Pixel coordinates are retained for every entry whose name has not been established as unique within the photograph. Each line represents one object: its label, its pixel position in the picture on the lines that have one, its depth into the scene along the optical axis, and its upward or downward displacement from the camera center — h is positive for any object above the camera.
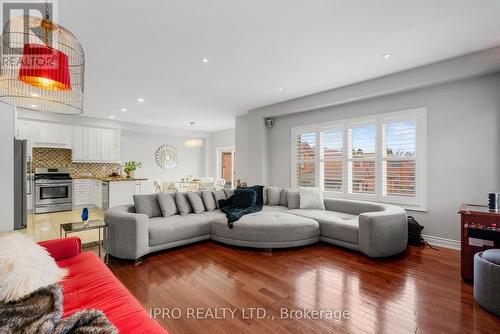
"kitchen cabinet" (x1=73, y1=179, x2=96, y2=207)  6.45 -0.70
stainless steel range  5.83 -0.59
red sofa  1.20 -0.78
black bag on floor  3.63 -1.00
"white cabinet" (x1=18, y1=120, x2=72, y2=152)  5.88 +0.86
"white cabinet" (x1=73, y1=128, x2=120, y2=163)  6.65 +0.66
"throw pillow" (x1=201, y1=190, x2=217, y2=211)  4.30 -0.60
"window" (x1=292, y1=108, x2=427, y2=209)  3.88 +0.21
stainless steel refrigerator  4.02 -0.29
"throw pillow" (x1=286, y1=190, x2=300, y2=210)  4.60 -0.63
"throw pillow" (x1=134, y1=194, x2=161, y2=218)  3.61 -0.59
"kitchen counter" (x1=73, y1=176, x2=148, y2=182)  5.75 -0.30
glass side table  2.77 -0.72
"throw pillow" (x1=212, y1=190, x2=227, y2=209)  4.49 -0.54
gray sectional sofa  3.01 -0.83
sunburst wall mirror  8.63 +0.41
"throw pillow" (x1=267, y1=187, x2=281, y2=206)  4.93 -0.59
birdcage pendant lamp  1.49 +0.68
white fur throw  1.26 -0.59
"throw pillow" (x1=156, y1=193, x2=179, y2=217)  3.74 -0.60
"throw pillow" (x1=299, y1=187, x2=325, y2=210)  4.41 -0.59
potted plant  6.30 -0.05
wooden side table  2.41 -0.69
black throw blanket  4.11 -0.63
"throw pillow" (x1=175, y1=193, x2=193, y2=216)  3.91 -0.61
